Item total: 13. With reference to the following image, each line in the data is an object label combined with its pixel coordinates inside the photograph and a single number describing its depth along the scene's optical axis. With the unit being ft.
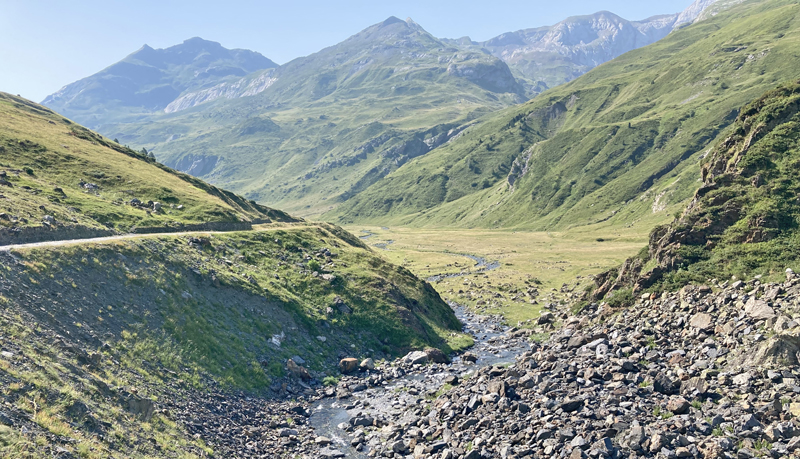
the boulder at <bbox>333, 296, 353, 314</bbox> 206.18
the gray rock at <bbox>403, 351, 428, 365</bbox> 178.19
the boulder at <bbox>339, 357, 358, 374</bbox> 172.35
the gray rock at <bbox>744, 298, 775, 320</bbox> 95.96
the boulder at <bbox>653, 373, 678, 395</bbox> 90.53
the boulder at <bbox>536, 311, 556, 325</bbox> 221.97
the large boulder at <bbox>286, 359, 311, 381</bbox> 160.35
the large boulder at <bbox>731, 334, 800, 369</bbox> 82.48
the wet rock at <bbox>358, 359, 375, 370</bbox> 174.40
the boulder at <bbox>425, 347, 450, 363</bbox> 180.55
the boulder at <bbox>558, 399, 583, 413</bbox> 93.91
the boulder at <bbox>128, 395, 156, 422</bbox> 100.94
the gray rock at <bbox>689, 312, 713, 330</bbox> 106.32
